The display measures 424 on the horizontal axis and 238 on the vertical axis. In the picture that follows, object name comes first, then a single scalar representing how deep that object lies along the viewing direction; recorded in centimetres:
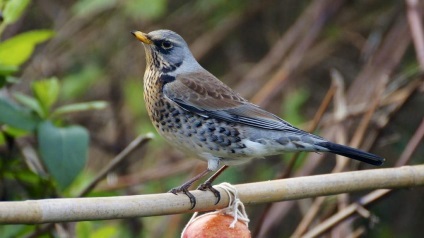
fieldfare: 621
